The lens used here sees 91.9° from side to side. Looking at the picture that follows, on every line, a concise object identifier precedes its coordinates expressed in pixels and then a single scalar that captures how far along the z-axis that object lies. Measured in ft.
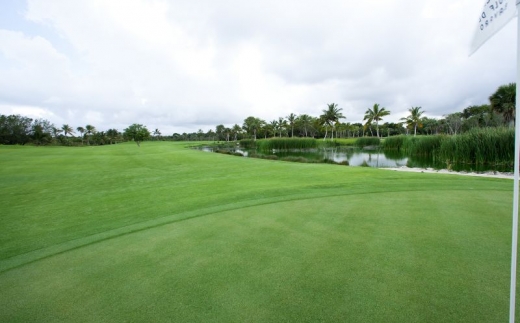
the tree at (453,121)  182.17
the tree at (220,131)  338.75
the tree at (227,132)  322.14
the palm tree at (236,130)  306.76
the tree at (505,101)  86.53
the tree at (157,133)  365.12
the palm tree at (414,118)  181.88
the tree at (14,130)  173.68
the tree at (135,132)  166.71
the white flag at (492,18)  5.45
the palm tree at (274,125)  278.05
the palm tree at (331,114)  200.23
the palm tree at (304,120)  259.39
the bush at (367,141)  166.97
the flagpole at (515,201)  5.24
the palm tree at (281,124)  270.83
